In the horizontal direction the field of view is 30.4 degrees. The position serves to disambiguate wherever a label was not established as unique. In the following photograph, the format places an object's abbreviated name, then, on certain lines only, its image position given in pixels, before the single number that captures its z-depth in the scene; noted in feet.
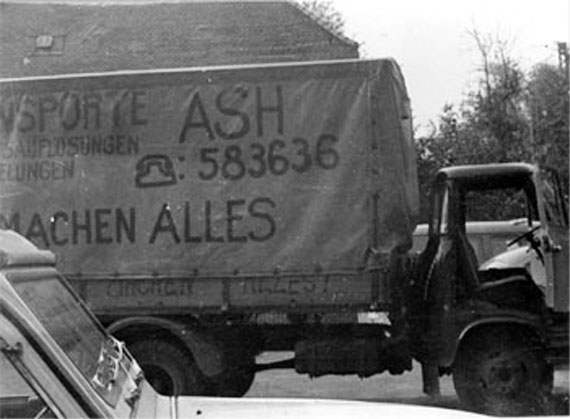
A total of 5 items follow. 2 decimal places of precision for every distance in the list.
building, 29.66
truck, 21.04
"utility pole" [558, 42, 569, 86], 25.99
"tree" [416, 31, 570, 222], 28.66
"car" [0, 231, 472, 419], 7.50
